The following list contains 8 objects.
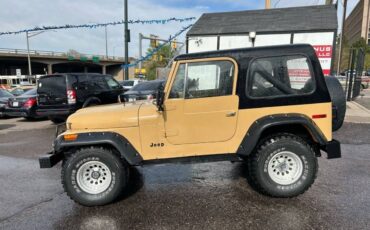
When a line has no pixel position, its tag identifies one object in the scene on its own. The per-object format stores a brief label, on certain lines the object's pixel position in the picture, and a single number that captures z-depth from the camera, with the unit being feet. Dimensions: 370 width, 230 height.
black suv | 31.32
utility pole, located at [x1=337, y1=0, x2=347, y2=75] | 70.87
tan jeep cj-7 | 12.91
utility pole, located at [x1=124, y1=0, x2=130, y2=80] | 54.70
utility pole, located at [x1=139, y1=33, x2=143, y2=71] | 80.02
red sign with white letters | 37.70
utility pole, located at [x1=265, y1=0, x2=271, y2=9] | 52.26
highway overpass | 196.71
